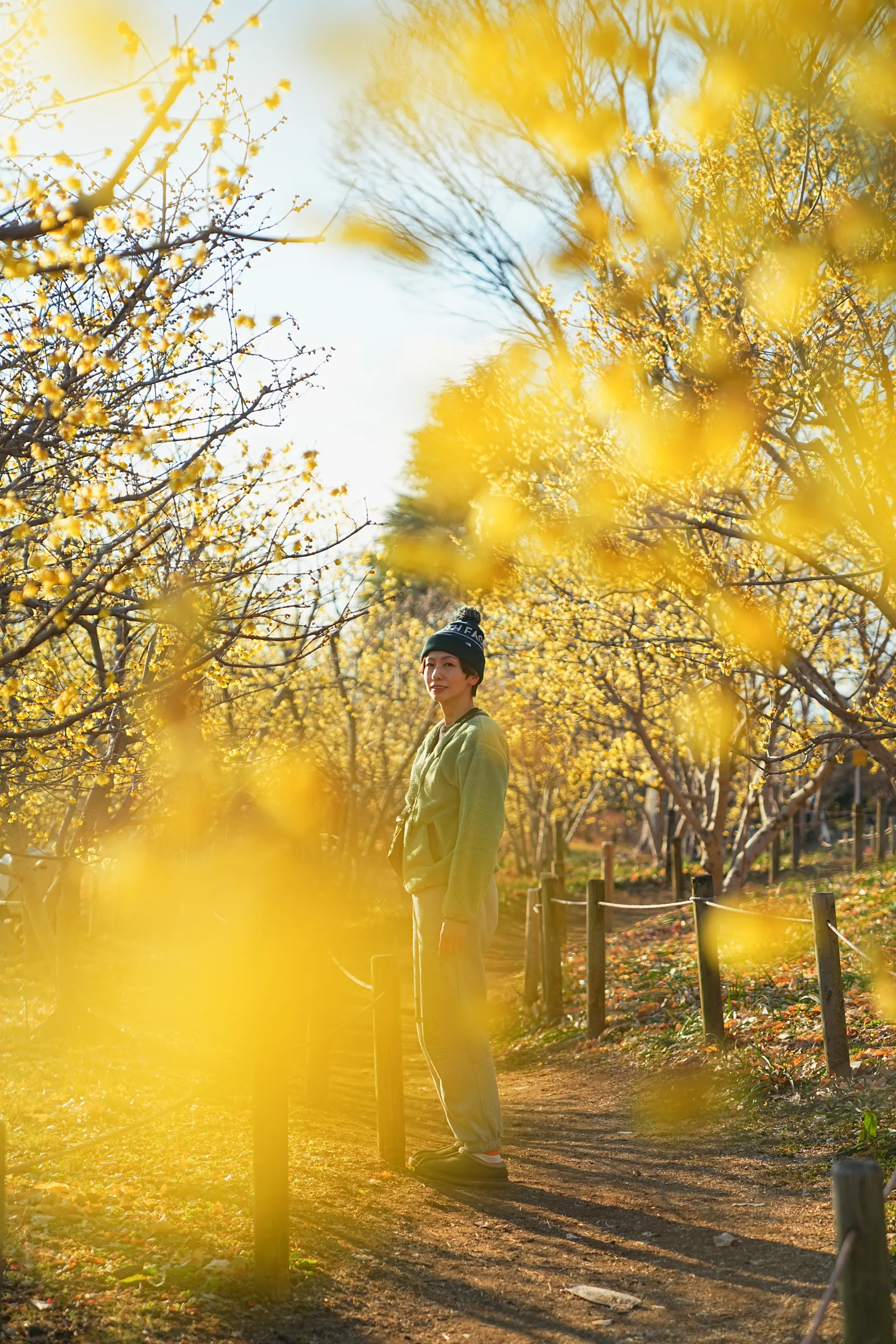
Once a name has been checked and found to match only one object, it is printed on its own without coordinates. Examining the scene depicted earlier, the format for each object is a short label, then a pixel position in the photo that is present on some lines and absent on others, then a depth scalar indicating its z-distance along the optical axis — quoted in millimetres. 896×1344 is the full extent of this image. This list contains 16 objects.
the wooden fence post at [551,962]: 9766
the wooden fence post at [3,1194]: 3174
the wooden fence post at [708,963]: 7320
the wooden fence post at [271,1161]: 3809
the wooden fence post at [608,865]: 19125
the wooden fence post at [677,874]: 18422
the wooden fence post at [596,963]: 8742
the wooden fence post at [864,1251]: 2633
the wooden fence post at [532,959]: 10852
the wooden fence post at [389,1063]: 5461
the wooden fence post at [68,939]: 9391
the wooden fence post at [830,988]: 6242
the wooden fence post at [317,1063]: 7207
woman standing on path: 4980
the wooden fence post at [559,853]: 22709
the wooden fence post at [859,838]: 22234
